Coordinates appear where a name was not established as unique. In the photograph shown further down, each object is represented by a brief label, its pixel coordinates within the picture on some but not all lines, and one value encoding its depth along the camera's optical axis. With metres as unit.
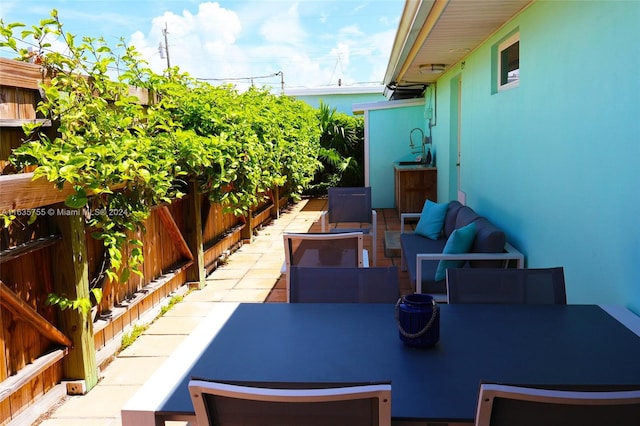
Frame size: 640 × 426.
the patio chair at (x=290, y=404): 1.26
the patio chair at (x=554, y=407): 1.21
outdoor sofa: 3.90
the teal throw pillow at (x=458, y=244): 4.03
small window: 5.12
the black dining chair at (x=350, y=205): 7.09
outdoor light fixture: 7.75
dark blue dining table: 1.67
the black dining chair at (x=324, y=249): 3.90
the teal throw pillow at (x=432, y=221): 5.79
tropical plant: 12.63
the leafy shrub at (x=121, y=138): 2.98
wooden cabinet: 9.29
